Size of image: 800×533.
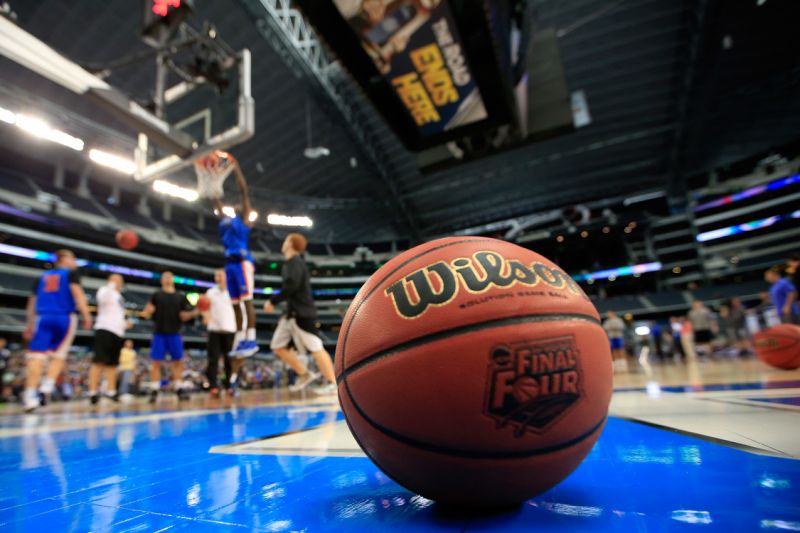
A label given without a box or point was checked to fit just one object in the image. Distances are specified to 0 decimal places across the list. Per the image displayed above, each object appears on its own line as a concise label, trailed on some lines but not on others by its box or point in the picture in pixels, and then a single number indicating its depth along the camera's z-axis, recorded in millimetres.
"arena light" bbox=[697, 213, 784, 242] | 26905
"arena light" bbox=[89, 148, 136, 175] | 18062
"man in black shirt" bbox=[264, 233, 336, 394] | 4609
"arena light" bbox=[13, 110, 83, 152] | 15427
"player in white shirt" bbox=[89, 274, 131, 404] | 5566
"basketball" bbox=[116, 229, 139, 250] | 6480
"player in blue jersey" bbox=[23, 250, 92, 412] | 4992
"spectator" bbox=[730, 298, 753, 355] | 12023
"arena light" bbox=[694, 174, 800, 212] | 25047
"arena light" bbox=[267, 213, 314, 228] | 26047
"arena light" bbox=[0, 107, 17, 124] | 14742
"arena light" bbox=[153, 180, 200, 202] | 20234
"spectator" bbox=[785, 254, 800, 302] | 5598
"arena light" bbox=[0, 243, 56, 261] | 20906
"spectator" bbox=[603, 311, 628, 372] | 10047
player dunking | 5602
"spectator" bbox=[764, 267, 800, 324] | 6297
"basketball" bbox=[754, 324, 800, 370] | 4527
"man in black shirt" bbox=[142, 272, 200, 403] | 5836
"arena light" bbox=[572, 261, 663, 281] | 29188
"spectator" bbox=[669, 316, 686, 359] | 15804
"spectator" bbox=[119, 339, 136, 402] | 10062
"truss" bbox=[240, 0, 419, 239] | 12438
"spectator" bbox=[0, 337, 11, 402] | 10916
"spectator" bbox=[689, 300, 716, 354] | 10203
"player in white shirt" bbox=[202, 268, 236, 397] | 5668
